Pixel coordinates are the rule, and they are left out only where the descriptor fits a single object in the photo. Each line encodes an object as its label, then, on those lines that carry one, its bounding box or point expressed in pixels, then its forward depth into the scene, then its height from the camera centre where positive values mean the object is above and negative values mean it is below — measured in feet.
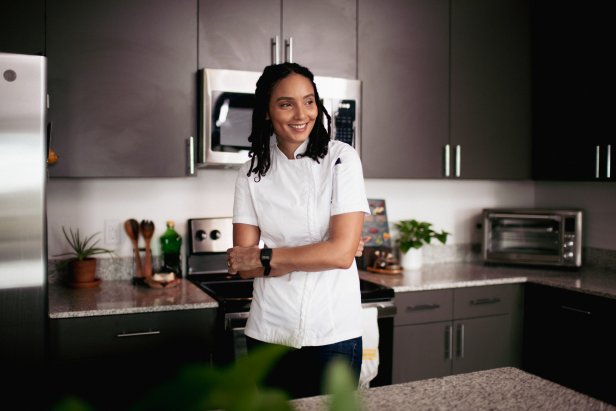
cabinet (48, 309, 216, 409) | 7.27 -1.91
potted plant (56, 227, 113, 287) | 8.86 -1.01
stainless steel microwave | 8.73 +1.18
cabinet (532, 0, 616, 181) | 9.96 +1.89
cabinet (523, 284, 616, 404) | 8.81 -2.13
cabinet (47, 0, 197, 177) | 8.17 +1.53
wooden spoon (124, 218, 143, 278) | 9.47 -0.54
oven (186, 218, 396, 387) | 7.80 -1.36
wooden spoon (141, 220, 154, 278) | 9.39 -0.66
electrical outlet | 9.53 -0.56
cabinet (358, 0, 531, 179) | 10.07 +1.94
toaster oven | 10.50 -0.64
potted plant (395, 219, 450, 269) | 10.78 -0.72
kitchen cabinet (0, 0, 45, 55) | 7.86 +2.19
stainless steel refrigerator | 6.64 -0.15
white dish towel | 8.20 -2.02
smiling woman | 5.46 -0.34
